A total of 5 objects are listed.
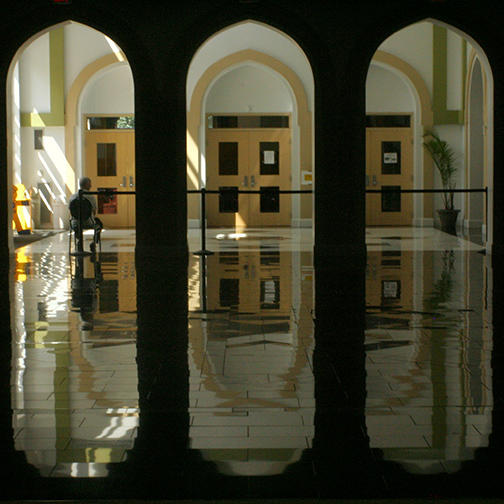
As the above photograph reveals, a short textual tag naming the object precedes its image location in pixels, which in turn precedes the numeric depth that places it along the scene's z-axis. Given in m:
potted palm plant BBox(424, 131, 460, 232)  18.78
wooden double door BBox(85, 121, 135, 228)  20.75
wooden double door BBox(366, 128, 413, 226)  20.98
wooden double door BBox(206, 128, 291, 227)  20.95
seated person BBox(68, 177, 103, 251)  12.52
